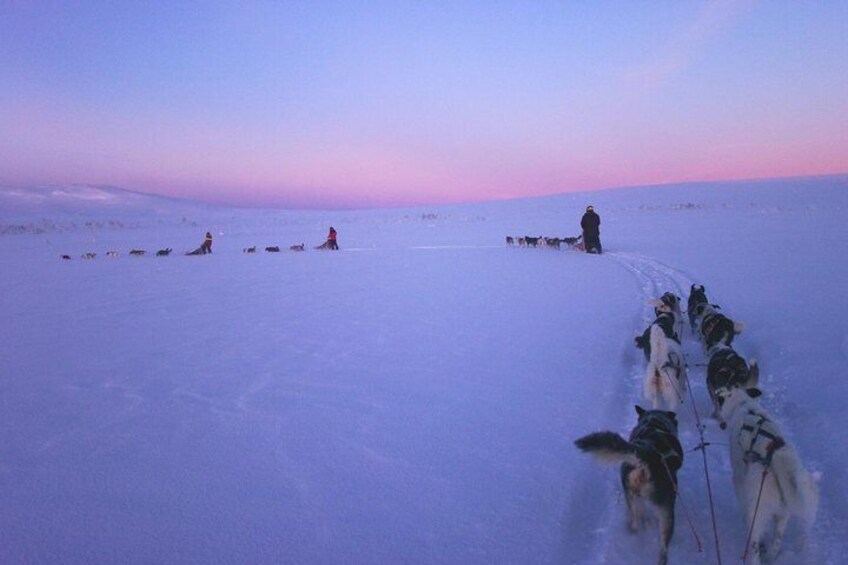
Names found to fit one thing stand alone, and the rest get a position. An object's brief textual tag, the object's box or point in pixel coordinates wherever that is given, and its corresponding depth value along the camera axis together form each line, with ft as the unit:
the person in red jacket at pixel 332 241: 65.31
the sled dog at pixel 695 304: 18.74
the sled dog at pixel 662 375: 11.97
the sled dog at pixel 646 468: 7.20
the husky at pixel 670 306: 19.01
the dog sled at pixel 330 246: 65.36
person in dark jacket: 51.13
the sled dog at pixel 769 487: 6.88
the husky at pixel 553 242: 57.82
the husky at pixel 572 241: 56.13
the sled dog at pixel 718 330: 14.94
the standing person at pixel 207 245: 61.26
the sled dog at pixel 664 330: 15.06
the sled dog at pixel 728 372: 11.31
